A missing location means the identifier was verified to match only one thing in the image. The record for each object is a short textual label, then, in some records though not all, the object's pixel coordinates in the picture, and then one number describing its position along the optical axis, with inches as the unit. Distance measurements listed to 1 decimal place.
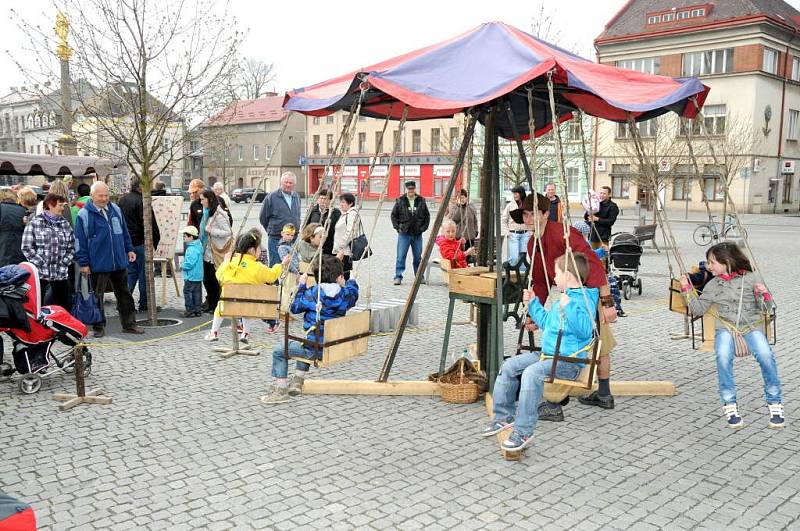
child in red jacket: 459.2
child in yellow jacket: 284.0
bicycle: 925.2
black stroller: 450.6
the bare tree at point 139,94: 350.6
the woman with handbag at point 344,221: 393.1
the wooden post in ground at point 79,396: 237.1
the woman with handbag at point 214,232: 379.2
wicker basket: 239.9
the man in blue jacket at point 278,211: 418.3
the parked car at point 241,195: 2274.9
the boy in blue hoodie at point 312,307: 235.5
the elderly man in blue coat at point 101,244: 328.2
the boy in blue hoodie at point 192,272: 374.6
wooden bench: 662.2
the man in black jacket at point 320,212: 382.0
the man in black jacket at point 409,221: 514.9
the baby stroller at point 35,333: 248.1
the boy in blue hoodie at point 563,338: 188.2
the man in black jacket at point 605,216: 489.4
